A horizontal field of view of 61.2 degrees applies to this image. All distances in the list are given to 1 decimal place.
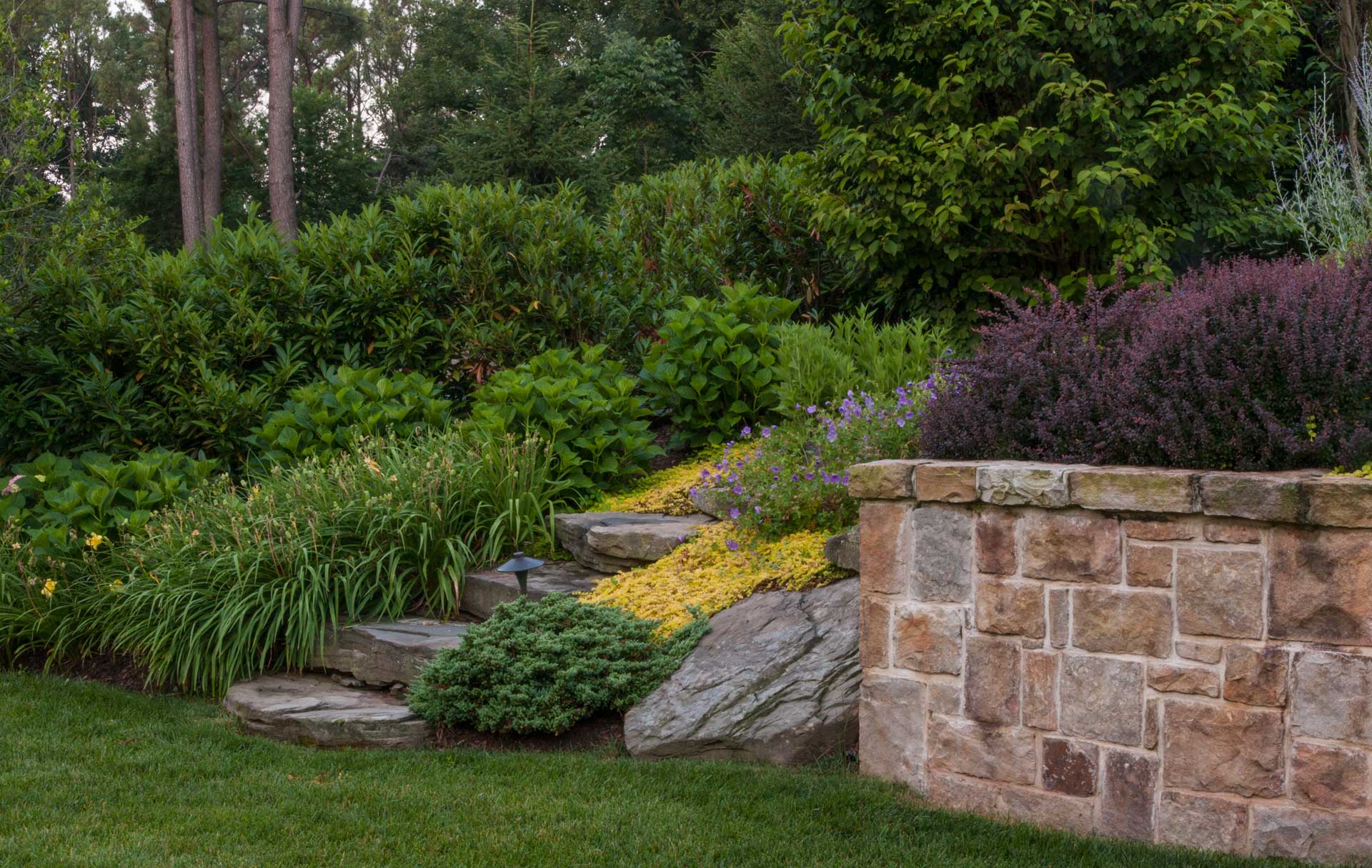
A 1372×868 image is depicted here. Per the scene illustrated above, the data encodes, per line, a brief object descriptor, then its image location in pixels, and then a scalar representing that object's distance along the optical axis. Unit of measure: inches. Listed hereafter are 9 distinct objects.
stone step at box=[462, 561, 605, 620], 223.9
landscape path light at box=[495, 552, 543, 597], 208.1
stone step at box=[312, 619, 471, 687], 205.6
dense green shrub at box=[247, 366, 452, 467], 274.5
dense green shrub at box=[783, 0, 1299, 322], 249.9
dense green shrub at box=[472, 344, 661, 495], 260.8
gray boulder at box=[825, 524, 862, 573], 193.3
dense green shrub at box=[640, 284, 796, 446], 274.5
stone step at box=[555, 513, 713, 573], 226.7
